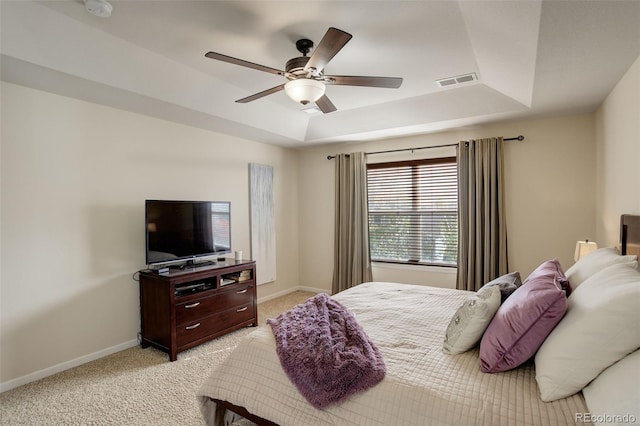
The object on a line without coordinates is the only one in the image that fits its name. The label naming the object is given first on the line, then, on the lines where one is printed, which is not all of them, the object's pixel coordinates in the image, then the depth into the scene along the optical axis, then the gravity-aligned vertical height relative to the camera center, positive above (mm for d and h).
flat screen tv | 3236 -161
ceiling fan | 2098 +945
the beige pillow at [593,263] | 1725 -298
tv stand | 3092 -901
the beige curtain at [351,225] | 4891 -185
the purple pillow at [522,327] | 1416 -509
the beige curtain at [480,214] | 3957 -38
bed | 1162 -729
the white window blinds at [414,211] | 4446 +6
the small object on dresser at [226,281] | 3571 -733
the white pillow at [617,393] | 969 -579
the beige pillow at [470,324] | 1659 -566
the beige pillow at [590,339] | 1150 -468
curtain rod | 3902 +871
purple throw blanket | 1519 -705
